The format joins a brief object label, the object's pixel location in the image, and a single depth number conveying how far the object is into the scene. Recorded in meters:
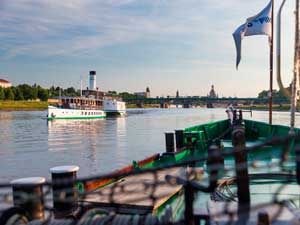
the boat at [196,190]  3.31
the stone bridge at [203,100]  124.19
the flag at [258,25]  17.25
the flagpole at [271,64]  18.62
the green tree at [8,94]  135.51
